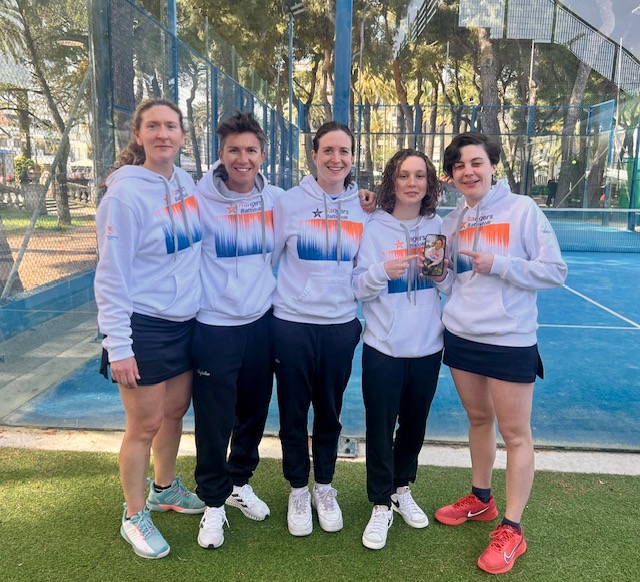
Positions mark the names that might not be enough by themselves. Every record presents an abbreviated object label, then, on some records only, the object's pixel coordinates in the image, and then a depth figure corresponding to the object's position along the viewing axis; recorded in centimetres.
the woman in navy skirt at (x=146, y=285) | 225
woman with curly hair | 258
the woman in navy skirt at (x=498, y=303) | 243
